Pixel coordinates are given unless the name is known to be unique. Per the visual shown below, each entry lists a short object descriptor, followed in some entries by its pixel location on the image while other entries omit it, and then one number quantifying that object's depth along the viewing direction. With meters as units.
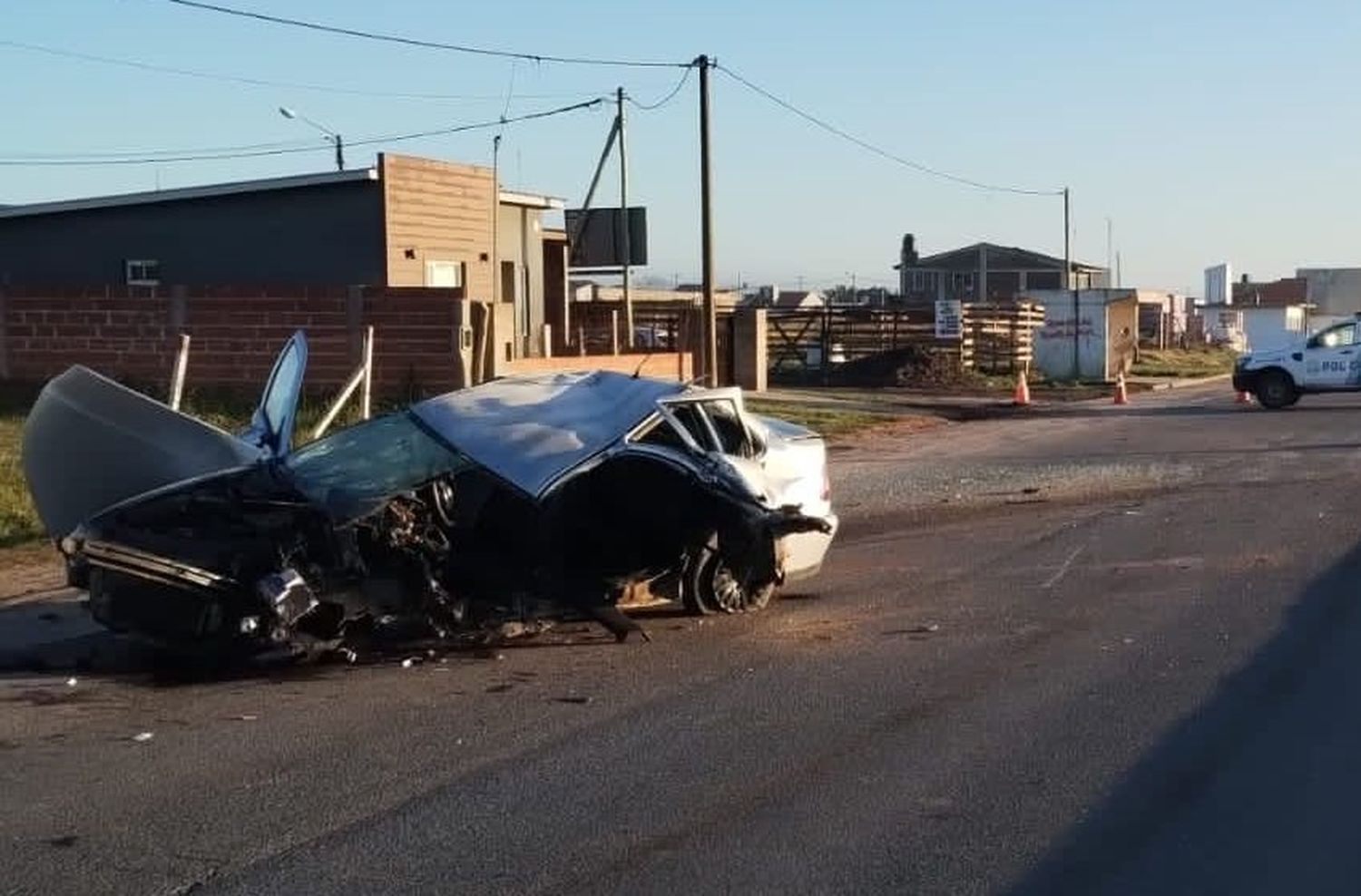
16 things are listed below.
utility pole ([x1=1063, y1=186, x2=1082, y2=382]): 45.84
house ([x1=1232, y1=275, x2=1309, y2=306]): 122.75
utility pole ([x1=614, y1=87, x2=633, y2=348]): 35.04
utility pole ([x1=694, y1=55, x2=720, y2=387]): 28.14
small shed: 46.03
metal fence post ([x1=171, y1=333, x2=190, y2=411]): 14.91
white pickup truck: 32.91
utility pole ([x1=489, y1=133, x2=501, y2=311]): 30.80
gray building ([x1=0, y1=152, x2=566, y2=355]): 28.23
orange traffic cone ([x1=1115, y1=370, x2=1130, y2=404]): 36.53
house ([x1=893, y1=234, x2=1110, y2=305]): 92.12
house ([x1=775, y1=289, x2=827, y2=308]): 110.91
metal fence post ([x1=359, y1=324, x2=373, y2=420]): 16.69
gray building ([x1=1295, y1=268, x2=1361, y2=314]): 120.19
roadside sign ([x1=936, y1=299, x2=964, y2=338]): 44.16
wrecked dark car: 8.91
